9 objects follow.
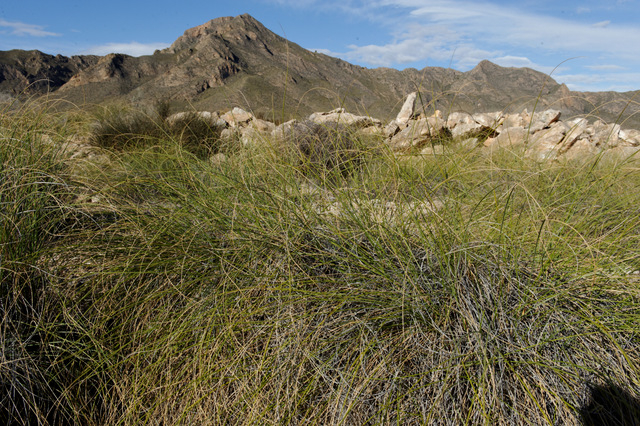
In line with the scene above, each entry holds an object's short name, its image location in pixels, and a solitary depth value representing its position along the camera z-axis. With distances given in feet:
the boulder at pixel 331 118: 13.95
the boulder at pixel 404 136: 14.52
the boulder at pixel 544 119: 18.85
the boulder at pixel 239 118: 22.07
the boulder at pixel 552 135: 15.42
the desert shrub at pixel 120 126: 14.99
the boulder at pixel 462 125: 16.96
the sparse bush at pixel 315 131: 11.58
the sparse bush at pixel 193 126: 15.93
